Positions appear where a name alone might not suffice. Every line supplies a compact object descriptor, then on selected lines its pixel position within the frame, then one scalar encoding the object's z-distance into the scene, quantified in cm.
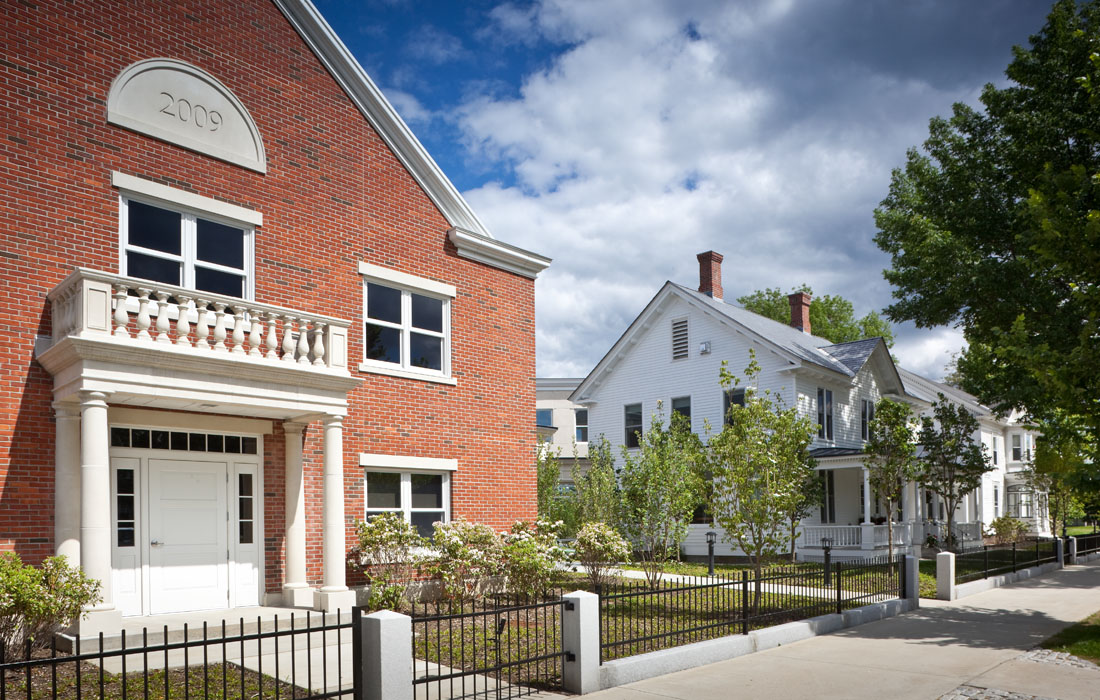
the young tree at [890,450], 2147
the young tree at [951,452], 2789
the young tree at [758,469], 1355
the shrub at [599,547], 1606
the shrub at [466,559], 1484
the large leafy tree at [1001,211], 1970
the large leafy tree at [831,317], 5459
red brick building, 1138
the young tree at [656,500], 1897
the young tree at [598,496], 2330
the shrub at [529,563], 1440
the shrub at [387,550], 1422
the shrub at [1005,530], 3591
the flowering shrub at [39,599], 945
